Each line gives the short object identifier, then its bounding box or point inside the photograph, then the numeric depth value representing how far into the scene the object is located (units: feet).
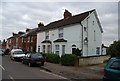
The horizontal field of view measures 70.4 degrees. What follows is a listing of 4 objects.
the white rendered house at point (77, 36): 42.56
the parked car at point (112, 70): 12.00
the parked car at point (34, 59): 31.89
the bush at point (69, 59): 31.54
